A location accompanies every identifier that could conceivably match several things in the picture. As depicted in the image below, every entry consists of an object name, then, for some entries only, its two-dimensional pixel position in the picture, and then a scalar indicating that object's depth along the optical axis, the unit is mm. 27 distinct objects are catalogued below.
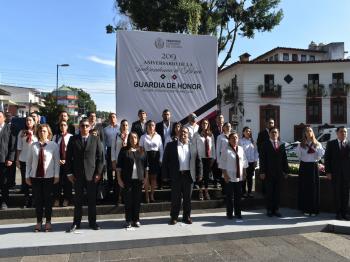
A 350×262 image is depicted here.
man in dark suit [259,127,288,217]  8266
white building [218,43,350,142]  39938
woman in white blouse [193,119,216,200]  8586
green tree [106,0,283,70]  22203
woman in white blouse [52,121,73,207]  7895
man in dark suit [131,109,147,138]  8773
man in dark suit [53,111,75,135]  7980
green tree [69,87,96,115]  131000
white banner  9422
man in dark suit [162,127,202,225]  7504
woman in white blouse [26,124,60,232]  6855
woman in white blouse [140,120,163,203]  8256
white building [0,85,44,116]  79625
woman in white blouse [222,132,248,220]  7867
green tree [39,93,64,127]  38012
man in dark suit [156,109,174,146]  9016
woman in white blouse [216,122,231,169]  8373
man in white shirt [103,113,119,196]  8680
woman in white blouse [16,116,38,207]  8087
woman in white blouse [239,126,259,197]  9492
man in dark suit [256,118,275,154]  8598
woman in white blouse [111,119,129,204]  8172
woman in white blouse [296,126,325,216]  8305
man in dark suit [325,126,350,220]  8039
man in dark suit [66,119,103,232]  6969
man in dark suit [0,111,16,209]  7910
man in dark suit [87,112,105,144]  8328
